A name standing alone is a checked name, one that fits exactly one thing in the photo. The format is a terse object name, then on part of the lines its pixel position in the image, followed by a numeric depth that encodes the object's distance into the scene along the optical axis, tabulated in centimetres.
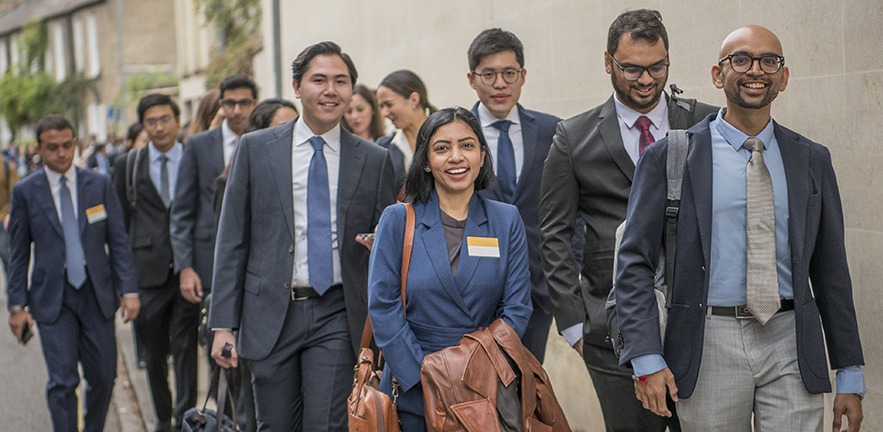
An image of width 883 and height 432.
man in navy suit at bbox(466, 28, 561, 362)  603
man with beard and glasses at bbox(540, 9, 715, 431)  494
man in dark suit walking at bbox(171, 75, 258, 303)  801
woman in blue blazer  459
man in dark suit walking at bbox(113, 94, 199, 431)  841
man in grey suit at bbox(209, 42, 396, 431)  549
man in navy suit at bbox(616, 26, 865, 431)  409
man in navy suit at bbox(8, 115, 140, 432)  739
